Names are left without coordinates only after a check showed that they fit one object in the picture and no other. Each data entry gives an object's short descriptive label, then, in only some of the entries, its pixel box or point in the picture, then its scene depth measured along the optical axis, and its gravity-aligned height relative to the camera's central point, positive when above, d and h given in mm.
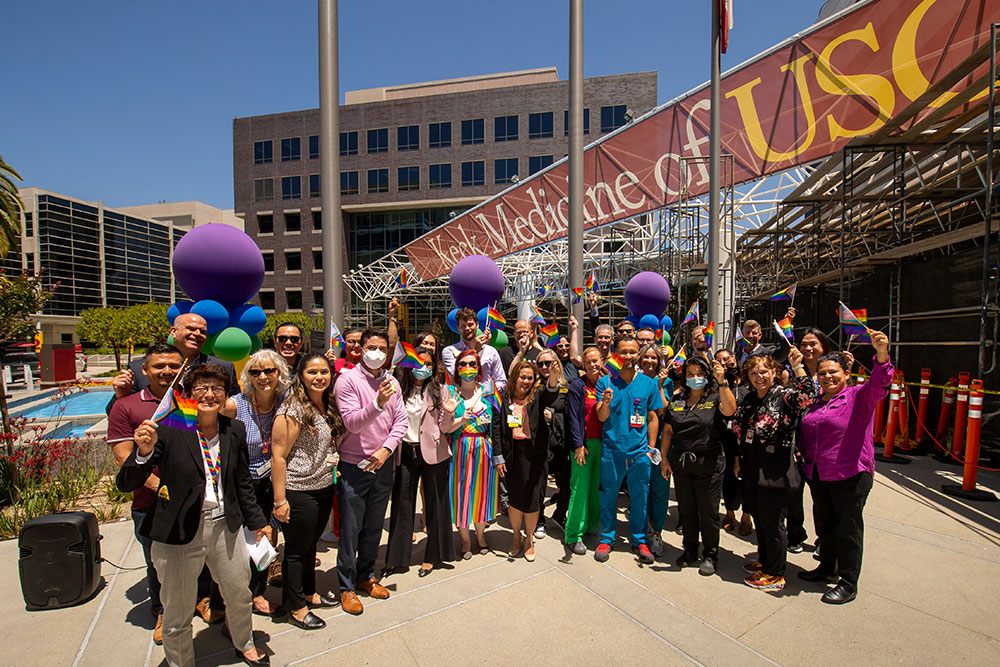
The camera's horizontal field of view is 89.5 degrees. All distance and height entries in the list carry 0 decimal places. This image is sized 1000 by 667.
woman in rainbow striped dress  4059 -1168
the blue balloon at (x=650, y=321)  7809 -124
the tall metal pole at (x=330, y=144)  4801 +1641
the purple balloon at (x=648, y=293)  7785 +312
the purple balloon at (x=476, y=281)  6094 +404
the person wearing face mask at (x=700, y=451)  3836 -1062
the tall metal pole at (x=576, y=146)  6377 +2132
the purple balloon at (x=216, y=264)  4391 +462
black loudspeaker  3355 -1639
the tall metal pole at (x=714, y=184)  7645 +1986
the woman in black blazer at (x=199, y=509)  2441 -976
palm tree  11528 +2553
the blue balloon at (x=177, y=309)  4473 +68
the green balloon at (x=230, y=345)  4219 -242
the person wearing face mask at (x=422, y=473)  3865 -1227
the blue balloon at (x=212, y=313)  4196 +27
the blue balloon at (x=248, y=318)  4555 -19
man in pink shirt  3404 -983
